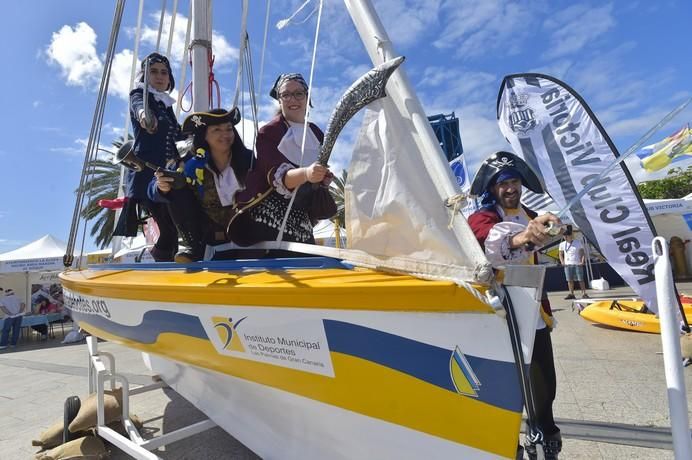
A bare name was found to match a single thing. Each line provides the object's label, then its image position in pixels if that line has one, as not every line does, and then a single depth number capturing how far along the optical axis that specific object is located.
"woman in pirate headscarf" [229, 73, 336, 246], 2.20
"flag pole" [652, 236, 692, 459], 0.96
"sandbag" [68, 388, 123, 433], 2.77
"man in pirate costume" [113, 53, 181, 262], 3.07
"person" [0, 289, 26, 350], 9.87
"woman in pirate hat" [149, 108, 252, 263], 2.63
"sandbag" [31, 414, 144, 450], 2.84
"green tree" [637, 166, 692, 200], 28.08
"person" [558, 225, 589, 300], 8.92
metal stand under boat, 2.24
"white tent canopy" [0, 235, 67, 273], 11.41
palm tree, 13.57
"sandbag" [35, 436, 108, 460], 2.46
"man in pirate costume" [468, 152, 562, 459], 1.93
